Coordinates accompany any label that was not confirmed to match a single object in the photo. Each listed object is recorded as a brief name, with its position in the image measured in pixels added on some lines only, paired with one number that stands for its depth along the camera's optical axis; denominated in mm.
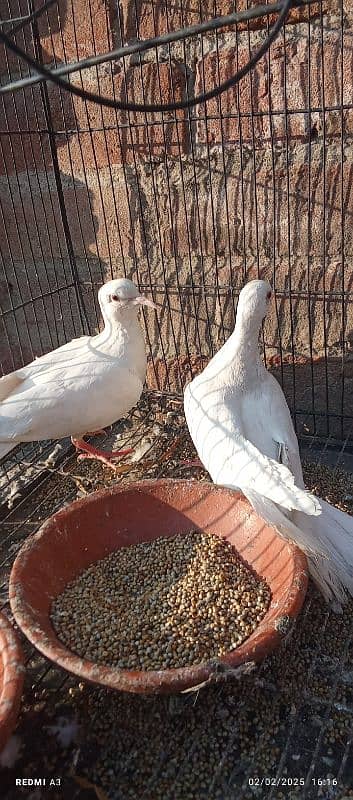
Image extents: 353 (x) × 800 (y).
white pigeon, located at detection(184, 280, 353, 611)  357
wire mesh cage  515
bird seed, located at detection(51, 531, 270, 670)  321
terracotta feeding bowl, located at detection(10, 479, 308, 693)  281
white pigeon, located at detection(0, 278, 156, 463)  502
